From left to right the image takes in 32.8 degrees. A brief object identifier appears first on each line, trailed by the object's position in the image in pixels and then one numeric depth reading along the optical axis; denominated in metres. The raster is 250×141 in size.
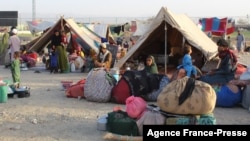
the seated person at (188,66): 9.14
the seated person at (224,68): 8.64
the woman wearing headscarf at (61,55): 14.19
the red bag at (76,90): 9.46
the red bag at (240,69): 11.13
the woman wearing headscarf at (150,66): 9.30
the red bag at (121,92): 8.72
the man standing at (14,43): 14.16
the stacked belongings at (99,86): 8.91
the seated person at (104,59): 10.63
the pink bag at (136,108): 6.28
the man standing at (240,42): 25.28
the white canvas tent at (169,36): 12.50
